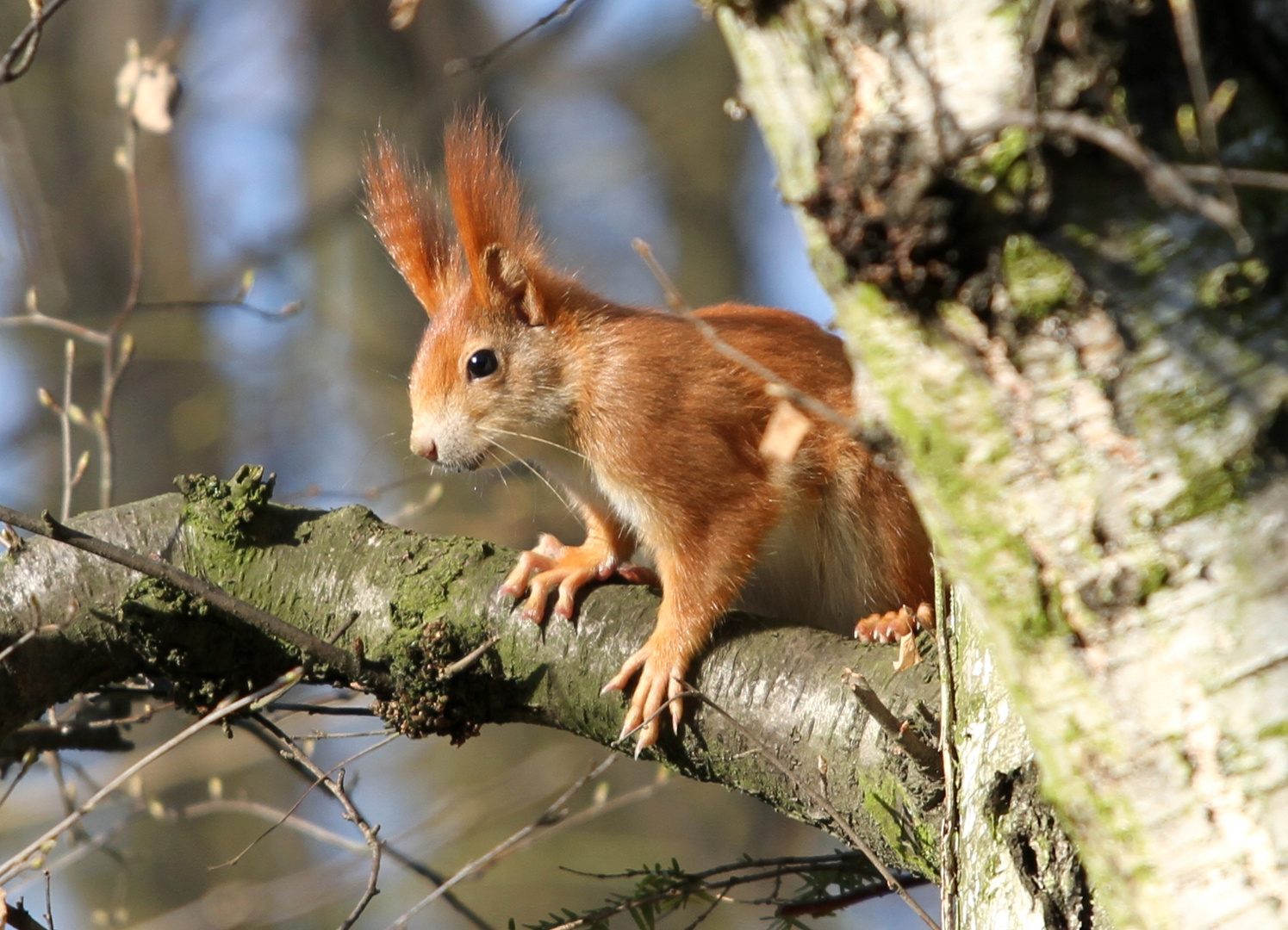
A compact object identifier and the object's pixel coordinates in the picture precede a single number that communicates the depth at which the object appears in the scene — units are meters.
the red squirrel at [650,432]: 5.27
